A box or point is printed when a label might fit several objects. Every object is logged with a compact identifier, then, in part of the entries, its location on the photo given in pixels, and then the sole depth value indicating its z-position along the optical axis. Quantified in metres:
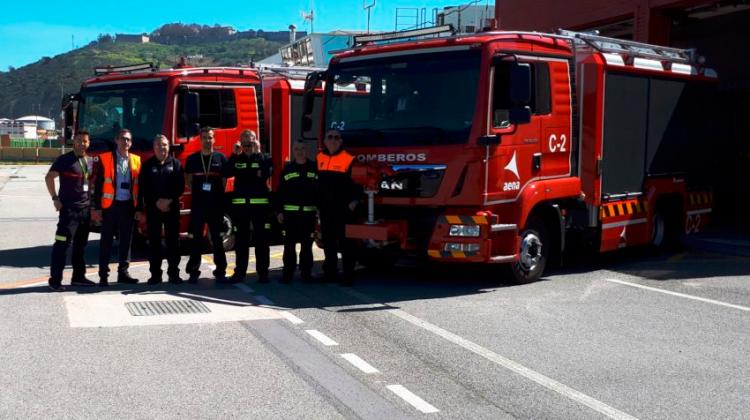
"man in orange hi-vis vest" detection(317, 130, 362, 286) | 9.48
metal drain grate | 8.12
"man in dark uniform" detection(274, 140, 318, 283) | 9.64
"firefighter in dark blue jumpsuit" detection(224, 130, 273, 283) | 9.67
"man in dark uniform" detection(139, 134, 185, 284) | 9.51
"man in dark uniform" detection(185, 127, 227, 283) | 9.72
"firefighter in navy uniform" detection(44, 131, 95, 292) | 9.13
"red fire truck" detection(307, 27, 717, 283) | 8.96
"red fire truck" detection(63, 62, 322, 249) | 11.89
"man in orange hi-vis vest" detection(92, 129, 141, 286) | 9.43
